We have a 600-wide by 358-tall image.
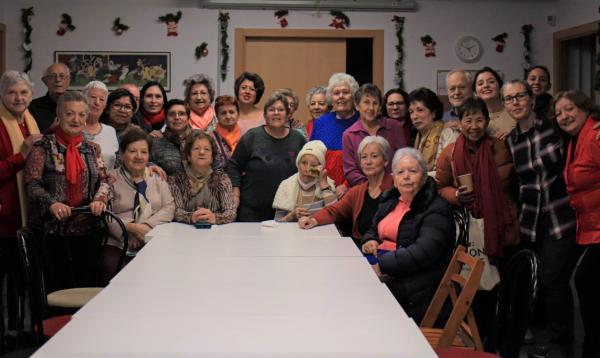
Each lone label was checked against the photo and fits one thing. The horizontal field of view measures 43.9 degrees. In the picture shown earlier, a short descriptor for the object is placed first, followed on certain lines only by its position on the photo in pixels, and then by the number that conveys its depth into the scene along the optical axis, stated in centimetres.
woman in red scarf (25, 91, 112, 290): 375
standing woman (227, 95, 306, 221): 441
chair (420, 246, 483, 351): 261
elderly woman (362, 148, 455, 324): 336
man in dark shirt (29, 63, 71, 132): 460
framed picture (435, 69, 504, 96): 788
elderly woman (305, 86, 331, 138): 514
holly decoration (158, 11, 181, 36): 765
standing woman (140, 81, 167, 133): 477
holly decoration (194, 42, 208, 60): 773
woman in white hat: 417
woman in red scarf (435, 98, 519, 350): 385
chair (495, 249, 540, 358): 243
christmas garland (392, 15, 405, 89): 786
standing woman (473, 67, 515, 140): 425
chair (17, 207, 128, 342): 287
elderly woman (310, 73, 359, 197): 461
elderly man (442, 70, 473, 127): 447
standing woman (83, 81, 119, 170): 429
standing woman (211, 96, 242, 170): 464
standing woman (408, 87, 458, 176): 438
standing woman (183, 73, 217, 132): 475
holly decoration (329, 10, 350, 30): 784
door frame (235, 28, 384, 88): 777
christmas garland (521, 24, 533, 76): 789
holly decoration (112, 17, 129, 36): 763
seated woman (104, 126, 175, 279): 394
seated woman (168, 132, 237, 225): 402
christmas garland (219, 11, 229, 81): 771
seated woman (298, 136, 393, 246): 394
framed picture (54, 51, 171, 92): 759
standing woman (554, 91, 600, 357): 354
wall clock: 789
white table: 175
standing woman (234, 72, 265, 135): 489
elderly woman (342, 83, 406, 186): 438
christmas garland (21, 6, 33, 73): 749
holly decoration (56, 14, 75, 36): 757
